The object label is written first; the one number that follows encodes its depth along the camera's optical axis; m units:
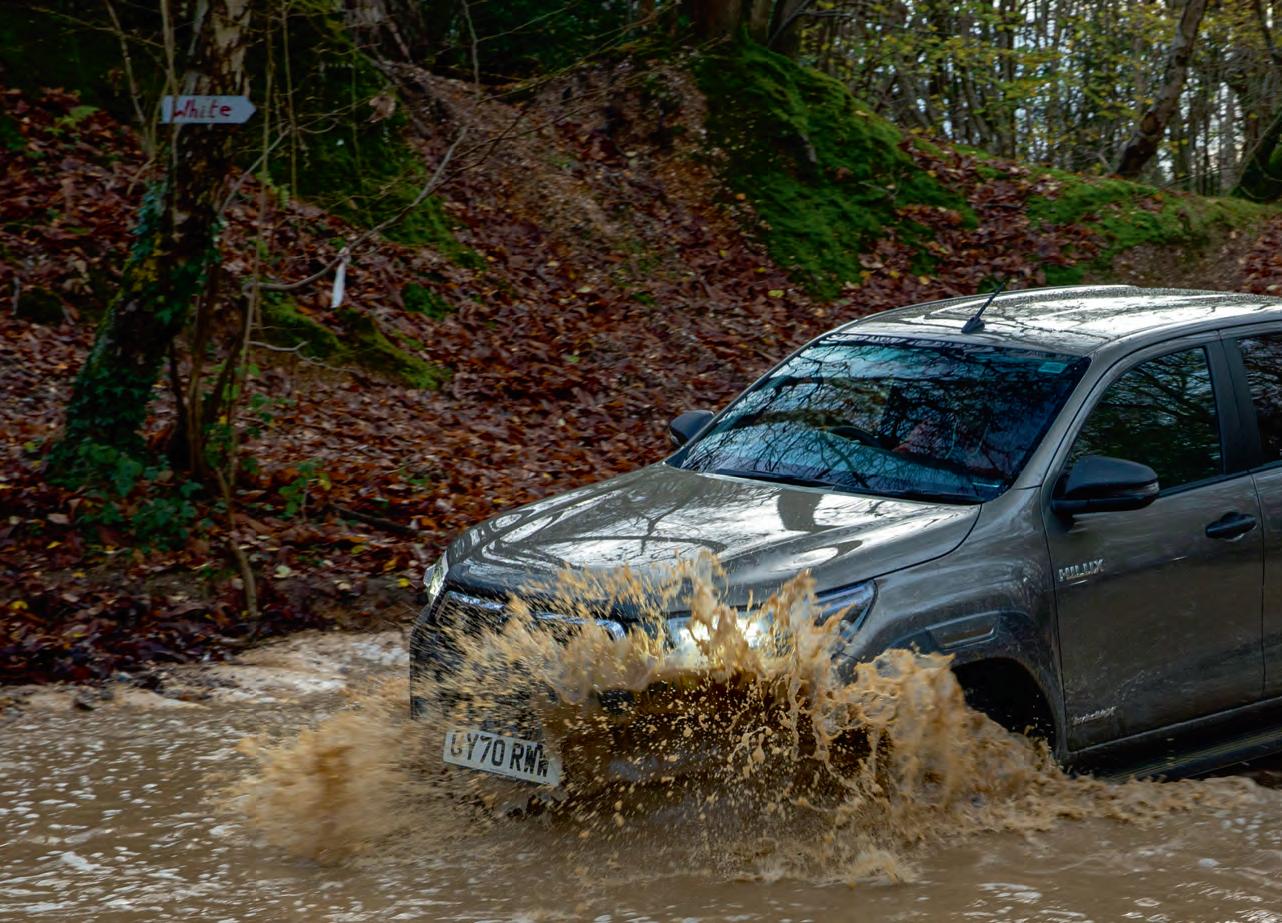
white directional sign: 8.02
